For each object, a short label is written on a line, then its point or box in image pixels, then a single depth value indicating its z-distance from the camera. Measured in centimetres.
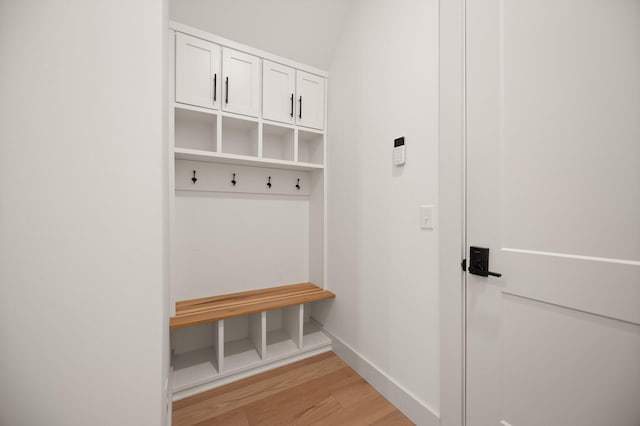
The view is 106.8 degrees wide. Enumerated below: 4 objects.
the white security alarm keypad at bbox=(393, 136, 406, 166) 139
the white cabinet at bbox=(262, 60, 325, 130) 186
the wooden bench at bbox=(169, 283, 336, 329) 154
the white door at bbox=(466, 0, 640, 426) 74
